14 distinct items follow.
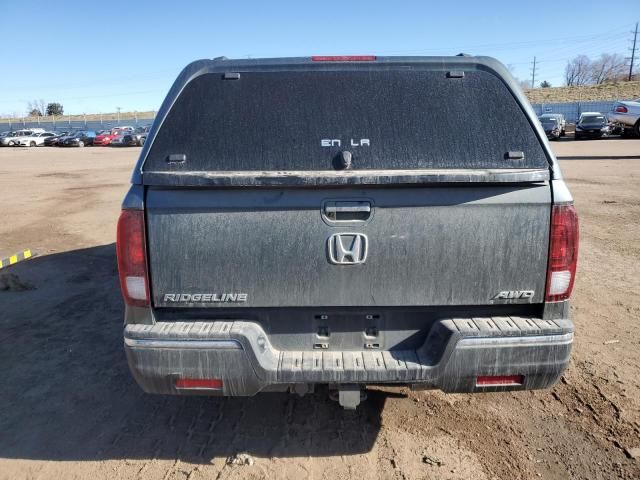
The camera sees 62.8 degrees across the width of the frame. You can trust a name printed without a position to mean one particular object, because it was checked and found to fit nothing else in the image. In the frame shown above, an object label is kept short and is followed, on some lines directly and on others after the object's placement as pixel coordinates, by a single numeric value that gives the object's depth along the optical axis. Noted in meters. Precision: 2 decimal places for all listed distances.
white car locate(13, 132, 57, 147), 49.66
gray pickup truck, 2.61
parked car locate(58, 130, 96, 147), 48.53
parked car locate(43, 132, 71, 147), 51.03
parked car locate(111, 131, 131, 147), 48.00
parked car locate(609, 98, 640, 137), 23.91
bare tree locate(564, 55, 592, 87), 110.25
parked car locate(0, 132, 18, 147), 49.88
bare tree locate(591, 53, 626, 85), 103.88
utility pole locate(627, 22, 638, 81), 91.66
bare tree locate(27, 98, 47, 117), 100.97
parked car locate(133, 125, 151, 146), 47.22
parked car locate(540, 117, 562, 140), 33.53
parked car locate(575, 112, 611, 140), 31.90
